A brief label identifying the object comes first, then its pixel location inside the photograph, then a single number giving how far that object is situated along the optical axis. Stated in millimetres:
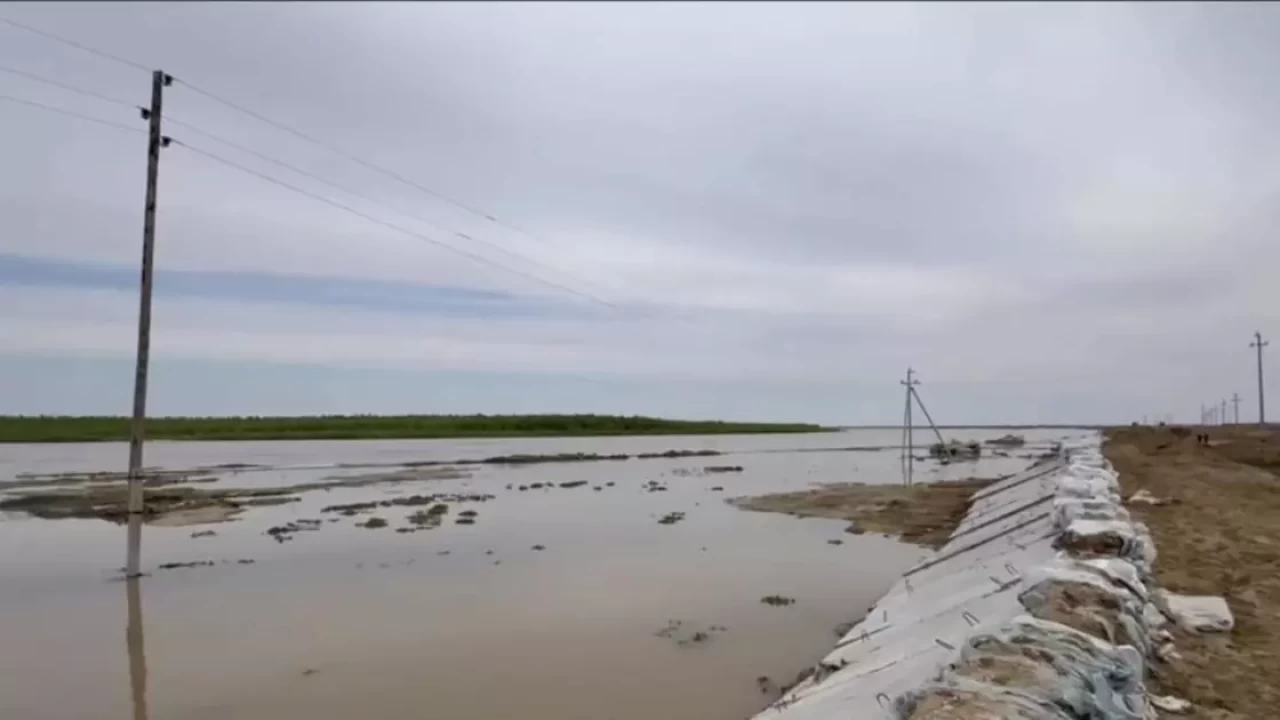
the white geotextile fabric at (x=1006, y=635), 3586
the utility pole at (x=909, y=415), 34825
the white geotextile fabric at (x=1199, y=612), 5480
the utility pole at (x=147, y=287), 11234
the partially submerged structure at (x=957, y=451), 41031
